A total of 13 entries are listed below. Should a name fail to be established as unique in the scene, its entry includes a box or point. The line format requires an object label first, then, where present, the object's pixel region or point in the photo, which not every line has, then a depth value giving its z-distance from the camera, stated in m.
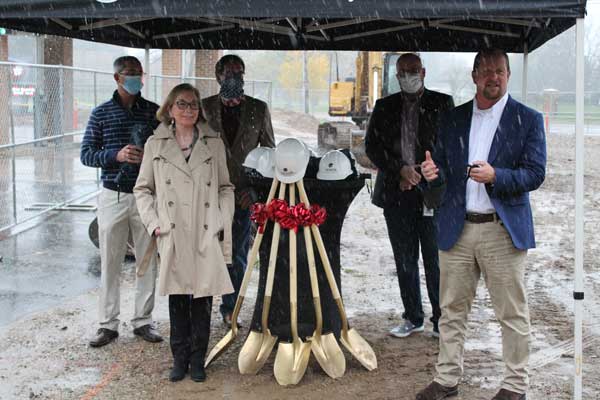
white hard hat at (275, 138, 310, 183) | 5.31
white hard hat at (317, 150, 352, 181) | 5.50
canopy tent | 4.59
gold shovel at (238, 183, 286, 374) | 5.45
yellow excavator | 24.62
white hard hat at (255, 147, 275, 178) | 5.50
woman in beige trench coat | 5.28
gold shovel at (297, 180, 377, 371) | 5.46
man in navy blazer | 4.79
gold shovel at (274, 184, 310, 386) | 5.41
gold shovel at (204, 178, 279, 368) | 5.45
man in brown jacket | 6.32
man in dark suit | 6.17
